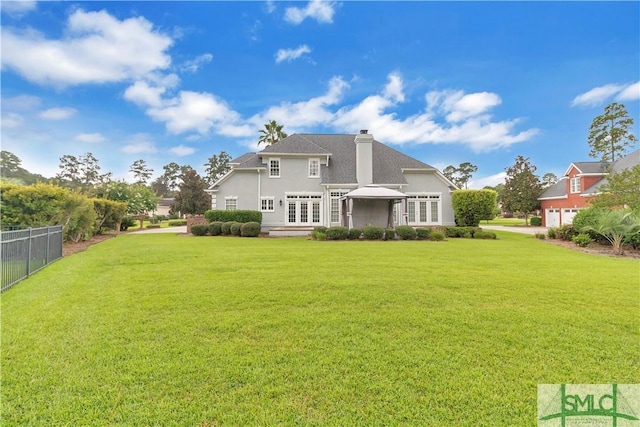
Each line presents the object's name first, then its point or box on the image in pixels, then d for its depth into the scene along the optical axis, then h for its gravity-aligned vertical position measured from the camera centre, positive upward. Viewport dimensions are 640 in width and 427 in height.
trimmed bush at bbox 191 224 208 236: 19.36 -0.58
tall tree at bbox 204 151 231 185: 64.06 +12.23
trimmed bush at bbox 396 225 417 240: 17.19 -0.83
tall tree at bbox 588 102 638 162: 33.94 +9.84
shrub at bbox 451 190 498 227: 21.62 +0.90
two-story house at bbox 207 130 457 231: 22.09 +2.49
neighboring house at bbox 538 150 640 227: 26.88 +2.93
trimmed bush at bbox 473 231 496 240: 18.11 -1.06
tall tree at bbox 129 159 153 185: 75.94 +13.17
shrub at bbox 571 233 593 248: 14.42 -1.13
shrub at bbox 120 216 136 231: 27.64 -0.01
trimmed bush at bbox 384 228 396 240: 17.09 -0.87
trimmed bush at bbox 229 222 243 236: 18.89 -0.46
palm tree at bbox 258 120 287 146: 34.41 +10.28
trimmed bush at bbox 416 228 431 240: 17.41 -0.91
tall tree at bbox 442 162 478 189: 76.75 +12.08
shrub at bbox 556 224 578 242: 16.44 -0.85
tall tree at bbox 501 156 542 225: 34.28 +3.53
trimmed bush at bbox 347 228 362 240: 16.95 -0.84
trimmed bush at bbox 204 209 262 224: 20.36 +0.35
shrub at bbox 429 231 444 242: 16.78 -1.00
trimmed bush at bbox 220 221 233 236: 19.16 -0.40
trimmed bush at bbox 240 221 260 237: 18.44 -0.52
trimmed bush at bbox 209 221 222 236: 19.25 -0.40
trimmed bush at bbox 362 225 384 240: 16.86 -0.79
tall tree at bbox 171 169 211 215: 37.75 +3.22
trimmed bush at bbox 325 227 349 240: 16.60 -0.76
